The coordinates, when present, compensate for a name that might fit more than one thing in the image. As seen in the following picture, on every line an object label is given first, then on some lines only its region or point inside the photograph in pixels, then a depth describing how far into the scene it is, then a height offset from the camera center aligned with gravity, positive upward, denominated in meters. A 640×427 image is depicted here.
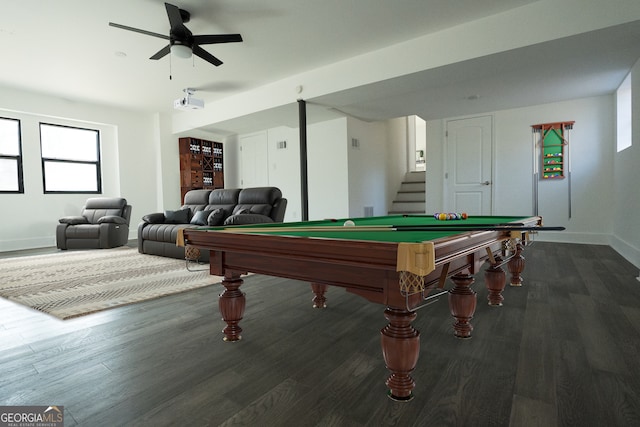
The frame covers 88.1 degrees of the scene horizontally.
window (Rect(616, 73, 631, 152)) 4.55 +1.05
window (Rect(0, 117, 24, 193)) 5.90 +0.81
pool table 1.07 -0.28
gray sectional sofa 4.42 -0.26
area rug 2.56 -0.80
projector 5.19 +1.49
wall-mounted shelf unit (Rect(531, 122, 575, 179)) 5.60 +0.69
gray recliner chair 5.62 -0.50
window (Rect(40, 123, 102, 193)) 6.48 +0.85
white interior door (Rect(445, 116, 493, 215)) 6.31 +0.50
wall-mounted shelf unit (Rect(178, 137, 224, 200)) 7.96 +0.81
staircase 7.88 -0.09
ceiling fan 3.27 +1.67
